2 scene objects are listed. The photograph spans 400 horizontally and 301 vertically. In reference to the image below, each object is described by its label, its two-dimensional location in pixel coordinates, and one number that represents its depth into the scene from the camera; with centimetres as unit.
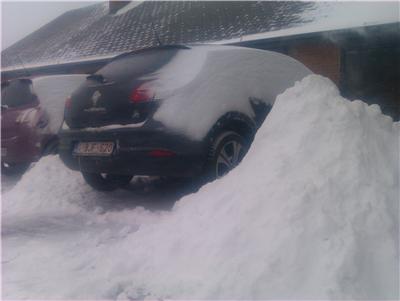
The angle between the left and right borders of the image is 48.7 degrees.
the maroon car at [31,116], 664
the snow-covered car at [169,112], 418
